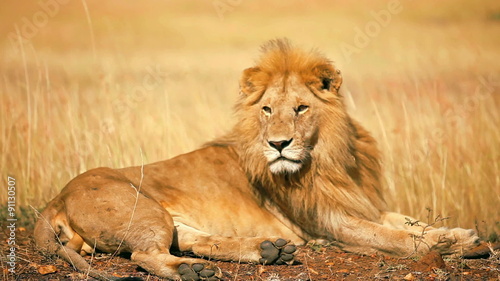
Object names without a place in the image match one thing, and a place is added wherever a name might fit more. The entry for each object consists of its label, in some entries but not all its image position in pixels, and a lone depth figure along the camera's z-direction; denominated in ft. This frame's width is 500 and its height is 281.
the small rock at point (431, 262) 31.60
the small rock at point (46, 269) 31.32
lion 33.27
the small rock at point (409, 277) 30.42
